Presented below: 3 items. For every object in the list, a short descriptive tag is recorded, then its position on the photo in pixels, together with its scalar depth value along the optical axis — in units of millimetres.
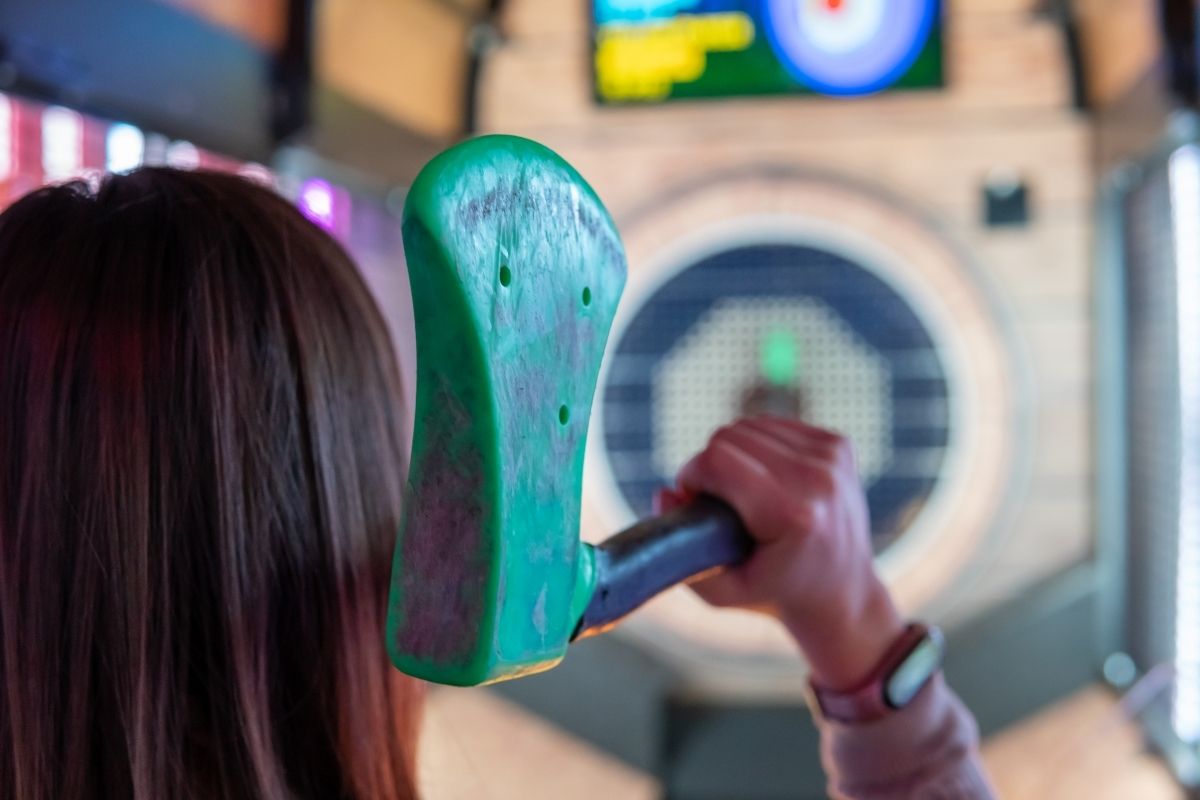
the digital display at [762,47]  2781
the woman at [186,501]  515
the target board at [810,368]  2764
